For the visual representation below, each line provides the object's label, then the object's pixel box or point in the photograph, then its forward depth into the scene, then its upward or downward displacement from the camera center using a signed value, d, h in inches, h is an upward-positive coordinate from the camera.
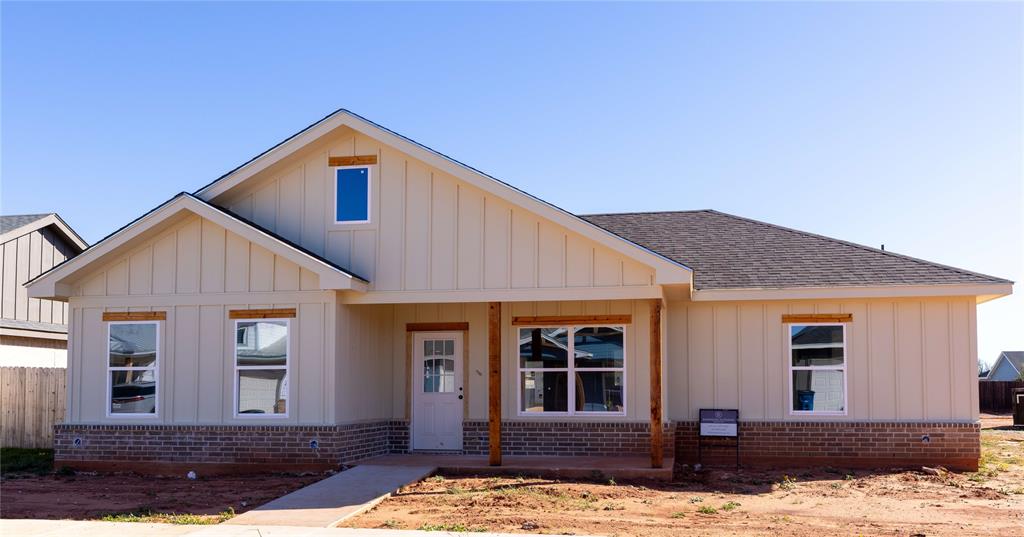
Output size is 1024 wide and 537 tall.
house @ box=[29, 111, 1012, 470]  610.2 +10.1
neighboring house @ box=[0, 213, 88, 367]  886.4 +43.9
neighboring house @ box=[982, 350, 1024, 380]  2063.2 -35.2
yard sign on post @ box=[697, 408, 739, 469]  644.7 -47.1
